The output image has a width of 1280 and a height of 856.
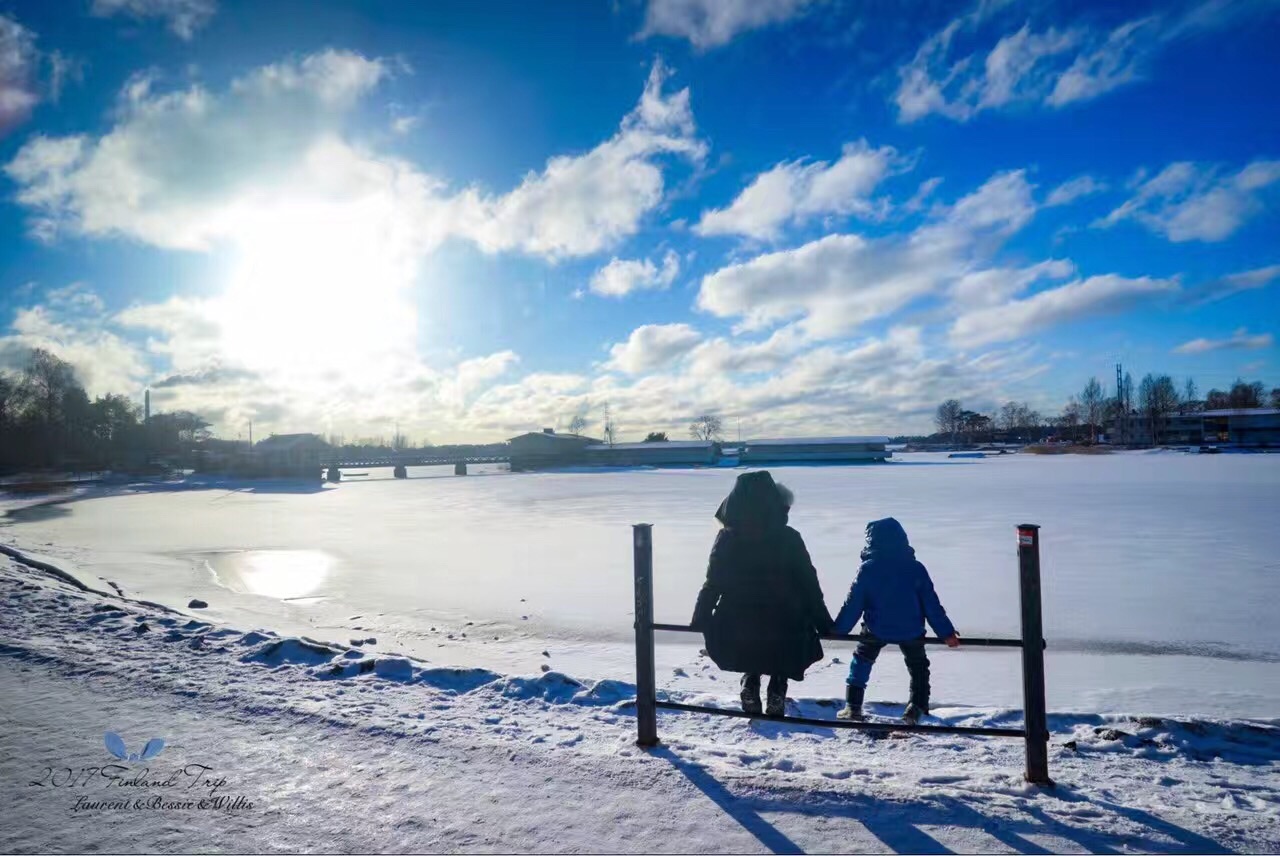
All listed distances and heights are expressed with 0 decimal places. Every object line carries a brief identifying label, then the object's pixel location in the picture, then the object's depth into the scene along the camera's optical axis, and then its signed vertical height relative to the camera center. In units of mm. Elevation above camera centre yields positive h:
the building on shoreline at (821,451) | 75125 -1082
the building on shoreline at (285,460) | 59062 -700
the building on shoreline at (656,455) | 80500 -1207
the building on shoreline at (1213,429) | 91938 +995
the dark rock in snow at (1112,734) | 4367 -2039
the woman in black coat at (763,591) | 3744 -876
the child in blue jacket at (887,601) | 4371 -1105
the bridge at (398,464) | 63656 -1428
